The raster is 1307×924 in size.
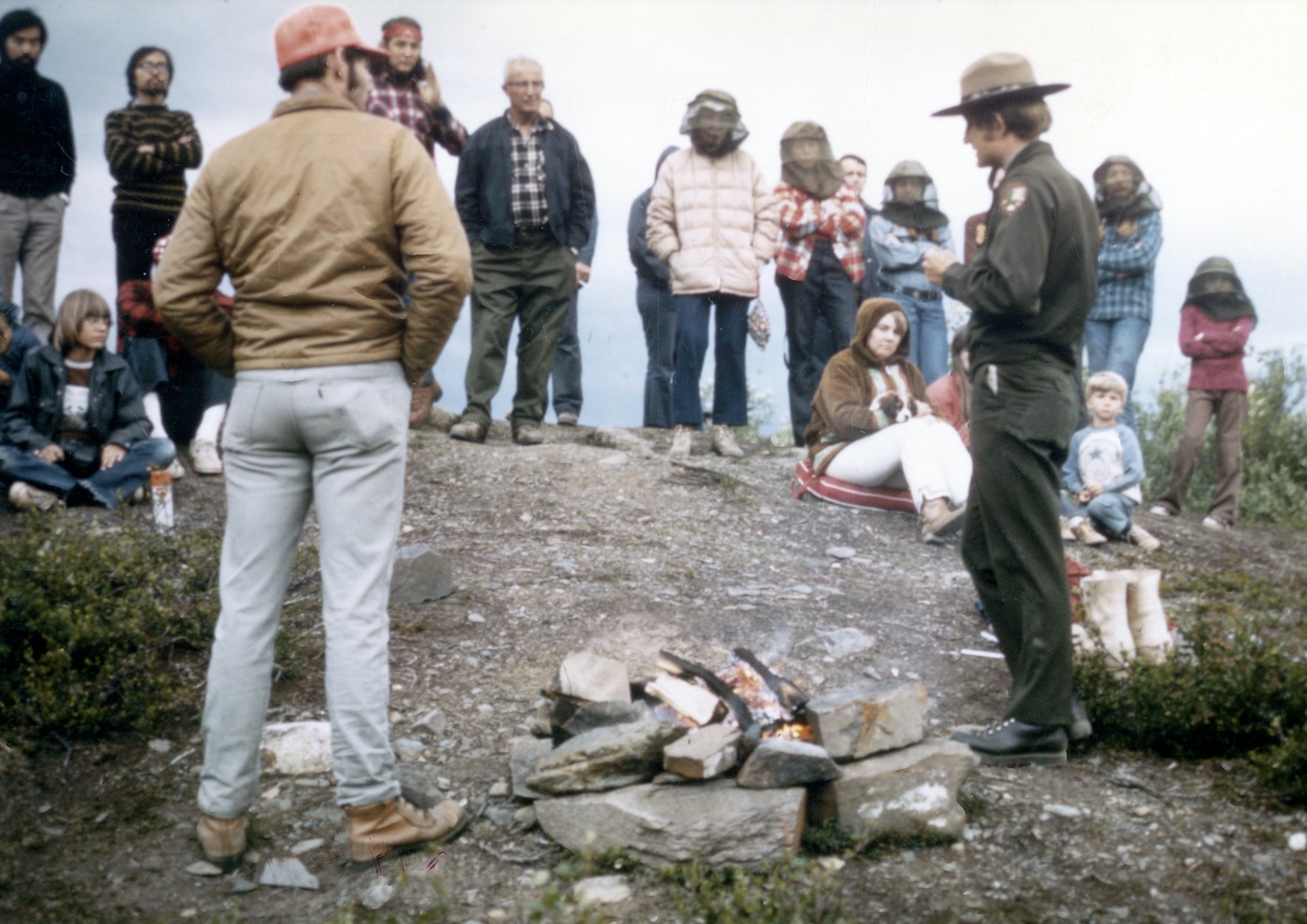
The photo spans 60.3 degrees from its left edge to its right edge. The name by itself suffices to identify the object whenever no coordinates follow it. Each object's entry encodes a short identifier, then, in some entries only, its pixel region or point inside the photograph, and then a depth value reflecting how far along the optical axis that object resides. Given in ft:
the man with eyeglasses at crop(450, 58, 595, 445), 25.76
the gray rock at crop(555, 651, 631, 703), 12.75
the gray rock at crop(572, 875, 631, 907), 10.45
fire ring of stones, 10.92
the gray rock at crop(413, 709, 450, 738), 14.03
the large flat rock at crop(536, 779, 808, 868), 10.84
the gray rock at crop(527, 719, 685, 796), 11.35
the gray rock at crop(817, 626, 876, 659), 17.07
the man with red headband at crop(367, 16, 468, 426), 25.71
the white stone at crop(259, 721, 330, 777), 13.17
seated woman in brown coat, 23.52
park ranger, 12.59
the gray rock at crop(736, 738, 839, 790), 11.15
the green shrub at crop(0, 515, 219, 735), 13.78
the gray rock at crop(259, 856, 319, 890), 10.85
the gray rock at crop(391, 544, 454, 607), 17.69
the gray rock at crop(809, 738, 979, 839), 11.46
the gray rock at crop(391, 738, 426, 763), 13.38
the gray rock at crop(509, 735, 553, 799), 12.19
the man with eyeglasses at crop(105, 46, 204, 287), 23.57
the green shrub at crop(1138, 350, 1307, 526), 37.47
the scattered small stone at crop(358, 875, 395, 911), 10.31
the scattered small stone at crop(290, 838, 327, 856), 11.53
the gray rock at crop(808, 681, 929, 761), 11.84
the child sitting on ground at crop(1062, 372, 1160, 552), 24.98
